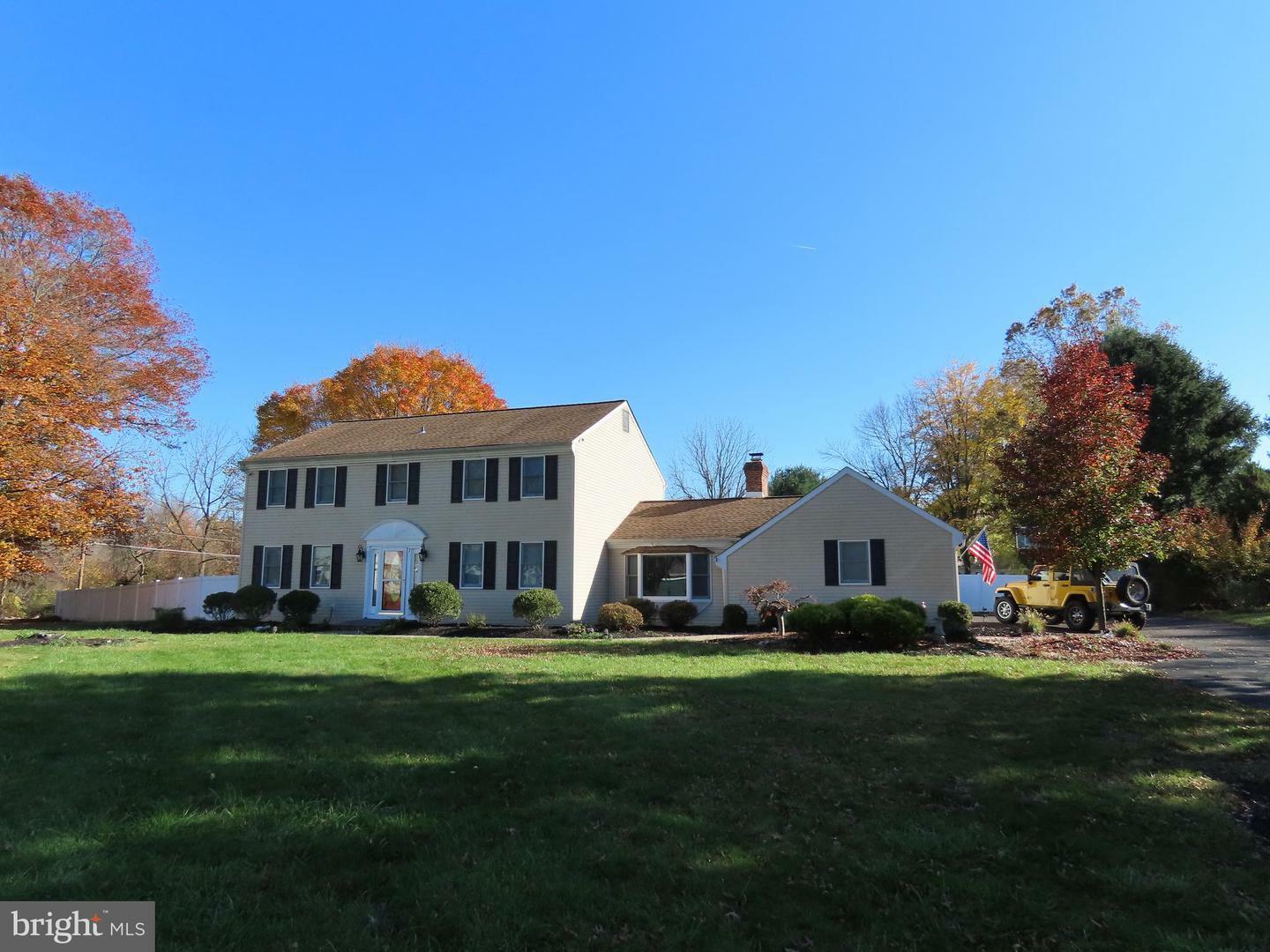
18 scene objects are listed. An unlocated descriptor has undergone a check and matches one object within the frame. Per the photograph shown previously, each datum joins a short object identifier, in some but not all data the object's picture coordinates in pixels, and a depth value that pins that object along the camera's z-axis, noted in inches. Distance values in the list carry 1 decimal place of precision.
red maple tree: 677.3
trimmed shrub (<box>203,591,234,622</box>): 909.8
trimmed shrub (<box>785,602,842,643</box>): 600.1
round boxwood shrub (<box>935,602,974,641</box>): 661.3
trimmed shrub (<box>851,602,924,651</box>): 591.2
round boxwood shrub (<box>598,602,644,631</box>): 796.0
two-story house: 810.2
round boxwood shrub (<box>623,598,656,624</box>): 871.1
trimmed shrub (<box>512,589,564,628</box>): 807.7
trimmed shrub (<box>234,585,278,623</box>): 901.8
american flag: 856.9
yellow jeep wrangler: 821.2
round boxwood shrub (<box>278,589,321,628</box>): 901.2
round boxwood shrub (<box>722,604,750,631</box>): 810.8
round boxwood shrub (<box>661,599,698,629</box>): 848.9
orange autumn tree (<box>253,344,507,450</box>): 1483.8
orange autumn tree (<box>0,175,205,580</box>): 652.1
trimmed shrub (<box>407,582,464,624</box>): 818.2
